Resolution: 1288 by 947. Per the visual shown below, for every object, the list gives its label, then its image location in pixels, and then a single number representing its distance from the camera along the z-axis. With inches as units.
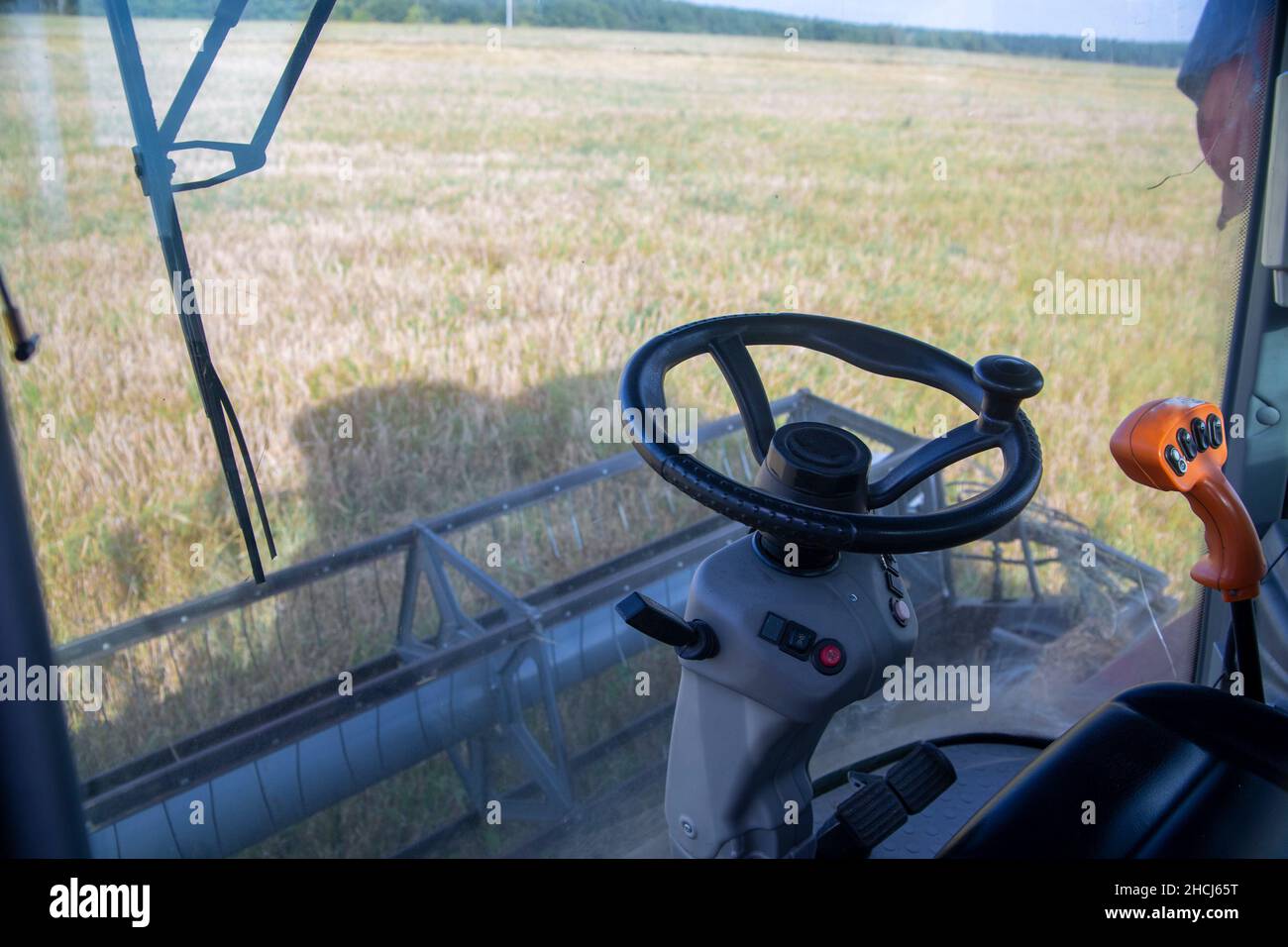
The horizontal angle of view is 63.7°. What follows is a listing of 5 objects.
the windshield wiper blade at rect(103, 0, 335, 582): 47.7
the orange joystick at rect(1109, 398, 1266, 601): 55.4
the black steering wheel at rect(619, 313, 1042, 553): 45.7
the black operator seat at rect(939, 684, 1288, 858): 51.0
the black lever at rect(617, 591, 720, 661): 51.8
